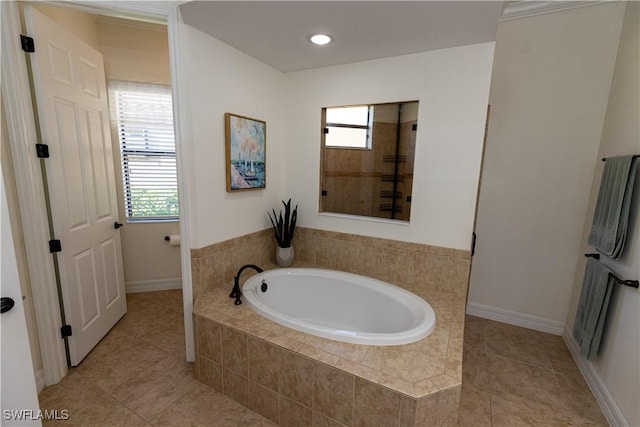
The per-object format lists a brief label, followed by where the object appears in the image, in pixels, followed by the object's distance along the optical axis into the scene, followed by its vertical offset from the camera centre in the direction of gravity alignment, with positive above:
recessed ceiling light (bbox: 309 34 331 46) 1.92 +0.88
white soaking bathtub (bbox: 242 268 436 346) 2.00 -1.03
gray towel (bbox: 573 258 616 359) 1.91 -0.90
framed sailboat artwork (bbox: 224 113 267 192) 2.22 +0.12
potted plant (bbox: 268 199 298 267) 2.69 -0.65
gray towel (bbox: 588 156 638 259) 1.80 -0.19
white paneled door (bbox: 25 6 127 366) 1.81 -0.09
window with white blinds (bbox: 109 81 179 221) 2.96 +0.16
